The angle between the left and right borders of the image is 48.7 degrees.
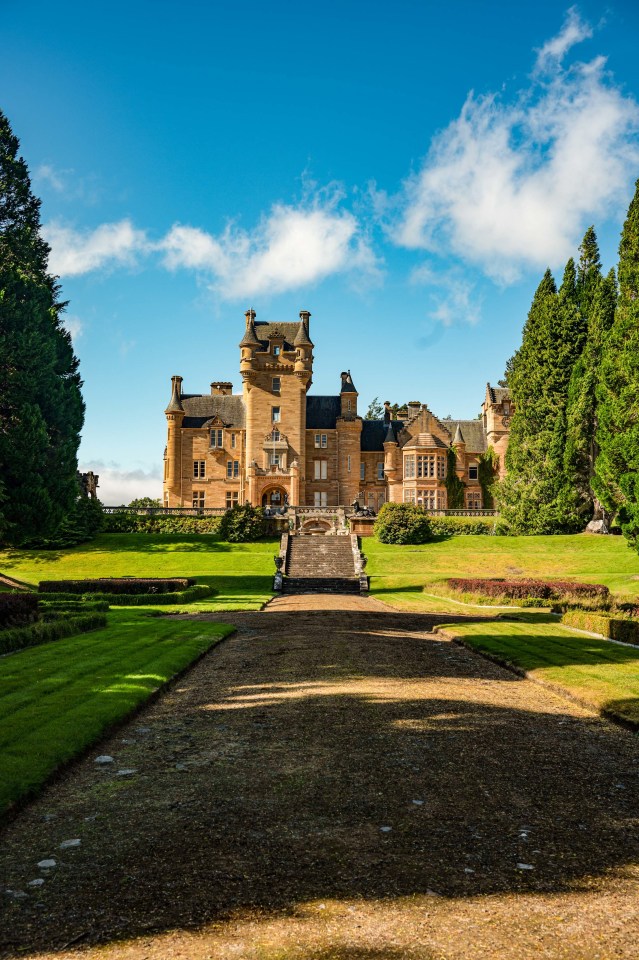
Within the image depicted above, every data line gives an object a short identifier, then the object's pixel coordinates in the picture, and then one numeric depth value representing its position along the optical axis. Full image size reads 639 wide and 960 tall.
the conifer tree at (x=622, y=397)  37.53
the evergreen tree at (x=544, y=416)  53.44
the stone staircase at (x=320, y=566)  36.91
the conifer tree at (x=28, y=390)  35.12
